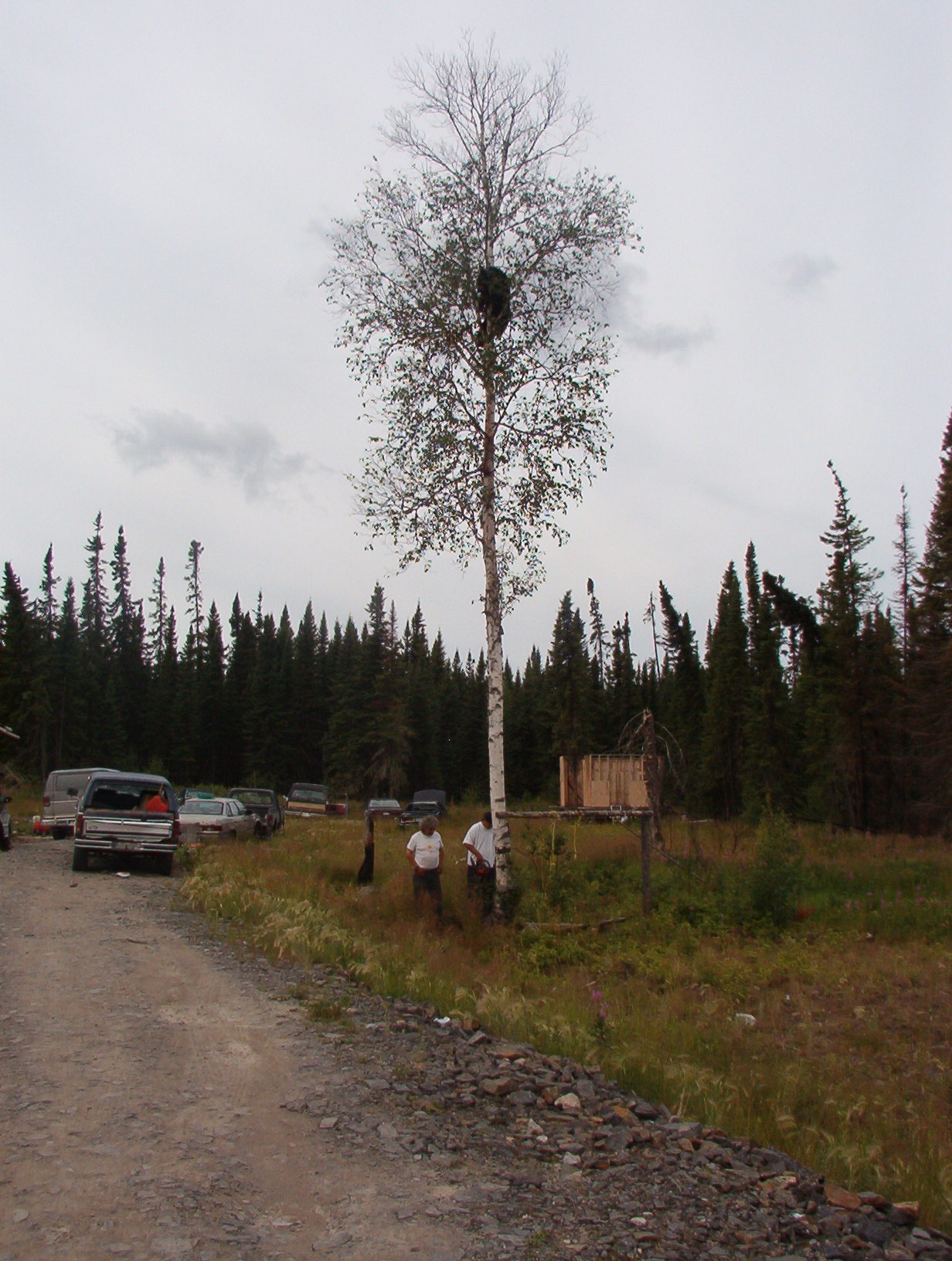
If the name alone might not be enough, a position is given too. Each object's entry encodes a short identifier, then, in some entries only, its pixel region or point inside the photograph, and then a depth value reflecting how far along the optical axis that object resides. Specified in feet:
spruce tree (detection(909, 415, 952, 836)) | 118.11
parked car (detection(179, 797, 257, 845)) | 88.33
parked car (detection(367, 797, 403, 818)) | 170.60
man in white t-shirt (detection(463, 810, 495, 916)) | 49.49
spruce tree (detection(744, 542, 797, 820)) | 198.90
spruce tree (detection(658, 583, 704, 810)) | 268.82
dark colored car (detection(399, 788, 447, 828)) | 160.25
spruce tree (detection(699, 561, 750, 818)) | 230.68
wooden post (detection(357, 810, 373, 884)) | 63.00
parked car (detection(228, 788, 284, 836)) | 100.95
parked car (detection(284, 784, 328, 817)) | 168.04
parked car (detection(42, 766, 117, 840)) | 93.25
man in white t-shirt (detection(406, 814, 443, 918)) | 47.19
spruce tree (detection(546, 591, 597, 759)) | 260.42
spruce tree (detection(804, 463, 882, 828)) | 161.48
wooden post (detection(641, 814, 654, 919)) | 52.74
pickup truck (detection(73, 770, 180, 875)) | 64.59
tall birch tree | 53.01
